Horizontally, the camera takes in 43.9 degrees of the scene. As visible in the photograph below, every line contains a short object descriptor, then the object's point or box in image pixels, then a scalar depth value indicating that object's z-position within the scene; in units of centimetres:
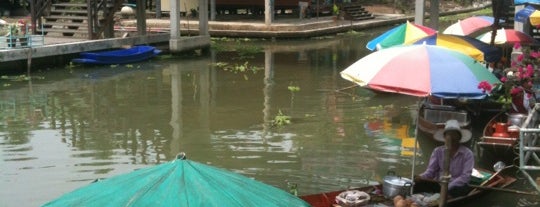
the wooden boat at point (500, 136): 948
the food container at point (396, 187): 759
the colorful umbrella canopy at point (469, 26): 1725
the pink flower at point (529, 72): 782
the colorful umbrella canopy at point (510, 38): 1511
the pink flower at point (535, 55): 816
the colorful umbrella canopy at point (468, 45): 1114
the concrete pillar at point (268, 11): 2989
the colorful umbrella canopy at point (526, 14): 1344
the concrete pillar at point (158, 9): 3446
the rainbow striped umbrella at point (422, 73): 721
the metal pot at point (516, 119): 1032
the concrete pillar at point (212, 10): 3319
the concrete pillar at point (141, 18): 2445
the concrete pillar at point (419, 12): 2072
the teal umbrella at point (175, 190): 405
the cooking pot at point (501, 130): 977
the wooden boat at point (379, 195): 723
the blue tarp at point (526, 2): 1268
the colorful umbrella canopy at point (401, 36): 1403
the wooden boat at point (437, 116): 1097
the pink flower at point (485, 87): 738
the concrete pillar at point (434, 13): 2184
